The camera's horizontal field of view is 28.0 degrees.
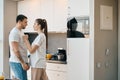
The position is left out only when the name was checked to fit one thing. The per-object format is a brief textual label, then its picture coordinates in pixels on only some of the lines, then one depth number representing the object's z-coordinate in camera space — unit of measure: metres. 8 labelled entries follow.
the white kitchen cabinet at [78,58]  4.35
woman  4.04
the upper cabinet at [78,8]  4.45
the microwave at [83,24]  4.38
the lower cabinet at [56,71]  5.00
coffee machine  5.39
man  3.92
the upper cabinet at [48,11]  5.30
